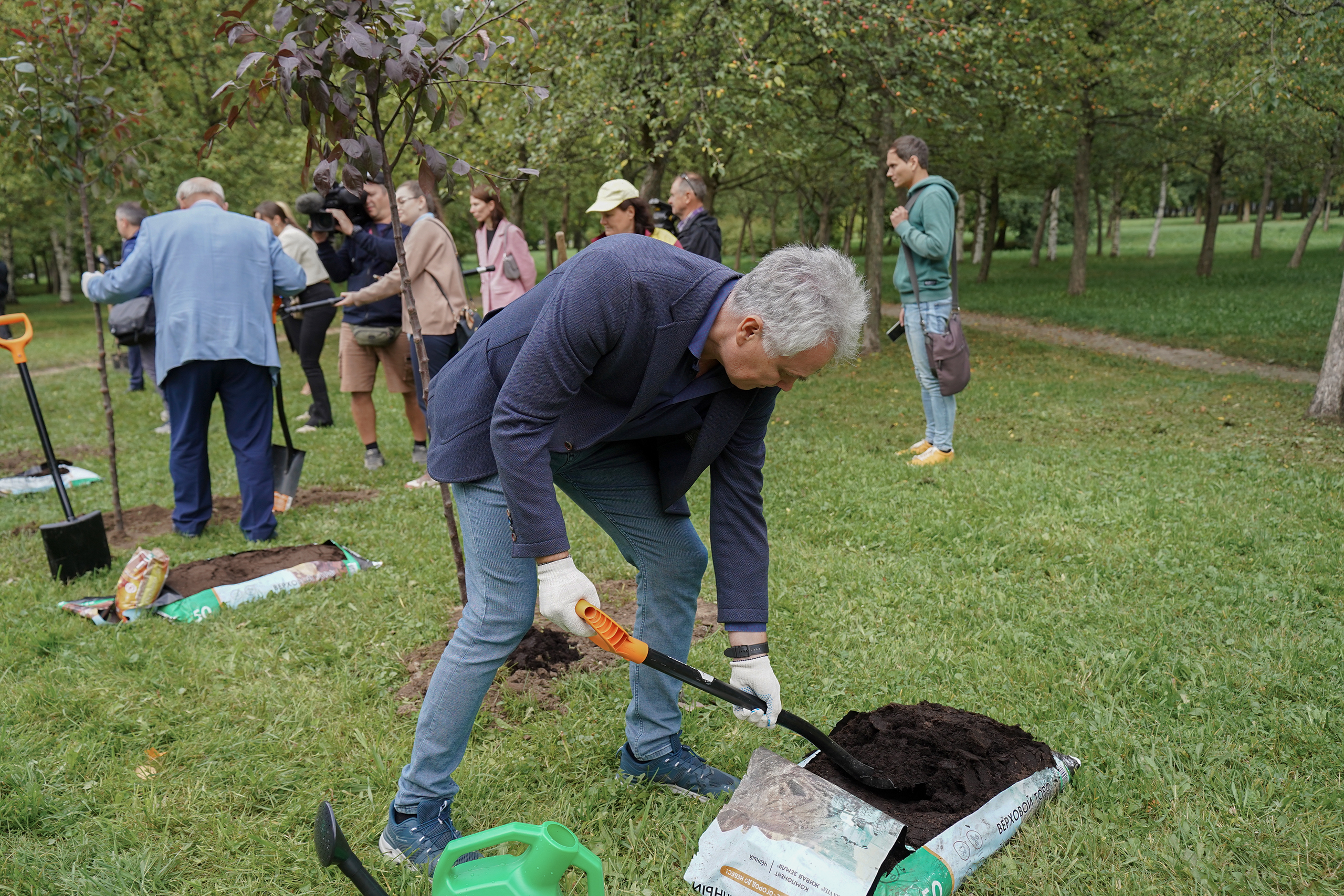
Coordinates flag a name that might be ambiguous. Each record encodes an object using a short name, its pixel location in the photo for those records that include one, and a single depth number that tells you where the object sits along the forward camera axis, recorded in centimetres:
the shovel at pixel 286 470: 565
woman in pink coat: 636
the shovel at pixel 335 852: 175
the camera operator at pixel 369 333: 638
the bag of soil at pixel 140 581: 394
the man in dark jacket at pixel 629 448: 202
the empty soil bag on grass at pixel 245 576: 406
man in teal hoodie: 585
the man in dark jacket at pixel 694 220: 621
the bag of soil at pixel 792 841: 215
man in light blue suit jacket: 483
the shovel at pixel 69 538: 450
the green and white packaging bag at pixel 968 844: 216
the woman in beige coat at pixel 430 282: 587
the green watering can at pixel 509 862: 170
